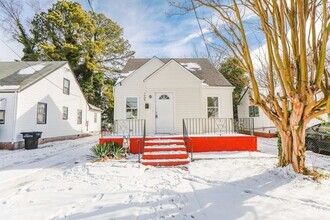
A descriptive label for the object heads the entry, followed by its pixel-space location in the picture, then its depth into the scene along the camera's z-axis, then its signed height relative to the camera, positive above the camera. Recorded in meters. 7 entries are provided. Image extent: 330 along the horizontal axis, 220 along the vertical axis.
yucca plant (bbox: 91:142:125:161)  7.41 -1.10
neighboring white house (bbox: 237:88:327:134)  16.50 +0.75
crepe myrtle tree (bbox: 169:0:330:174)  4.53 +1.68
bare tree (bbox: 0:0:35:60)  8.33 +5.18
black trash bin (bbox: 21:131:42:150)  10.94 -0.94
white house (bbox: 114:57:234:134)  10.55 +1.50
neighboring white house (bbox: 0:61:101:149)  11.14 +1.42
